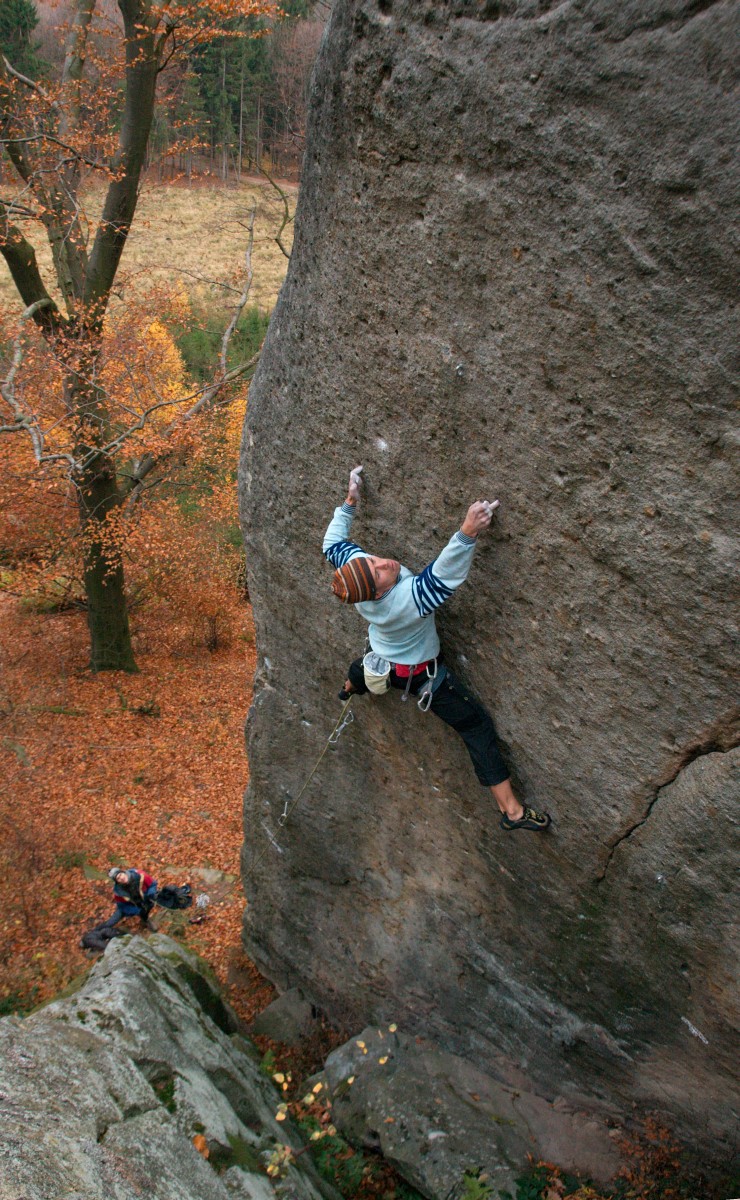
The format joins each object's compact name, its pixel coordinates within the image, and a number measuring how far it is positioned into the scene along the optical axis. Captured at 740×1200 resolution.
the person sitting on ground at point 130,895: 7.86
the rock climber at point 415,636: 4.12
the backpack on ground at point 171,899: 8.45
